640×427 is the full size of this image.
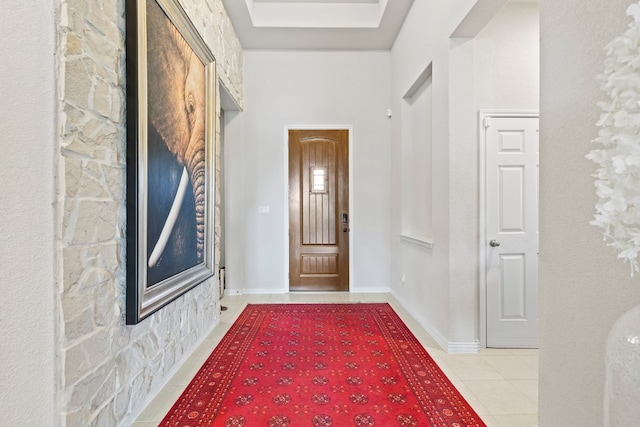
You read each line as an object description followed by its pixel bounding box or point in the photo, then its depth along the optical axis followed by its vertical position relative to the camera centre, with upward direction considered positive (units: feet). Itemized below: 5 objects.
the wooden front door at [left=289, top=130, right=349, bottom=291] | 14.44 -0.13
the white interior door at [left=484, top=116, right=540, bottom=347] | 8.68 -0.50
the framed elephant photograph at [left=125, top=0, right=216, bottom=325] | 5.27 +1.17
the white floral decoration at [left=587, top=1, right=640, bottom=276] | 1.93 +0.39
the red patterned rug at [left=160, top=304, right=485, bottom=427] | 5.68 -3.76
